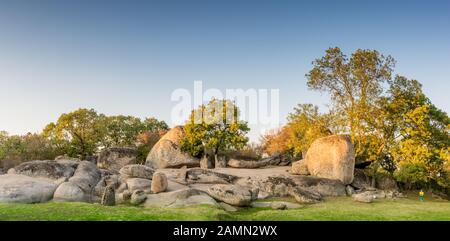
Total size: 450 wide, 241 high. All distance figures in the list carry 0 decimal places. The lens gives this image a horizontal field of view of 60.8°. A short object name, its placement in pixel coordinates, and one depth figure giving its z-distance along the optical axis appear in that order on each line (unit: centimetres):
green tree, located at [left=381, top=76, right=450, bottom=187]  3897
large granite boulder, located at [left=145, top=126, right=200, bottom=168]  4894
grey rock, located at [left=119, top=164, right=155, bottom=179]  3566
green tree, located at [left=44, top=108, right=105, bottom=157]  5655
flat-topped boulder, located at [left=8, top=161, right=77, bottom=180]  3338
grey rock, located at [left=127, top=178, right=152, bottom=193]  3185
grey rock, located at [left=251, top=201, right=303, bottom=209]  2838
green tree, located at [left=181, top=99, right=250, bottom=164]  5050
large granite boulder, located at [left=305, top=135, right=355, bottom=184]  3972
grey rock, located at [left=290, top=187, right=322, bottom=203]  3234
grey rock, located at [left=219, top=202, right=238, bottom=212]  2750
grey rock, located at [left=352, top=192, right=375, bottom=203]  3206
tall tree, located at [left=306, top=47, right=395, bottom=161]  4375
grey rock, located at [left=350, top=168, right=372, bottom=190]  4096
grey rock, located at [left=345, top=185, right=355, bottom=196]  3786
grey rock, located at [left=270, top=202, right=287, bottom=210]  2789
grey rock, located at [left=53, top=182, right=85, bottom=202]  2881
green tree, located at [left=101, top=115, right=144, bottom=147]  6400
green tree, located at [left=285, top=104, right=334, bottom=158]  4638
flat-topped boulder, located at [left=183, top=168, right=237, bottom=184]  3759
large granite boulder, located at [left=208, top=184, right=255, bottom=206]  2894
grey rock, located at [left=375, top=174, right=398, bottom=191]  4353
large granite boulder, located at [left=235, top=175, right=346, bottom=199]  3572
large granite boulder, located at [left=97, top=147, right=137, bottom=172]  4878
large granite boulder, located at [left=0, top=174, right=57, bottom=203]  2706
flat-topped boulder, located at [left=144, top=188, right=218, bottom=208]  2666
